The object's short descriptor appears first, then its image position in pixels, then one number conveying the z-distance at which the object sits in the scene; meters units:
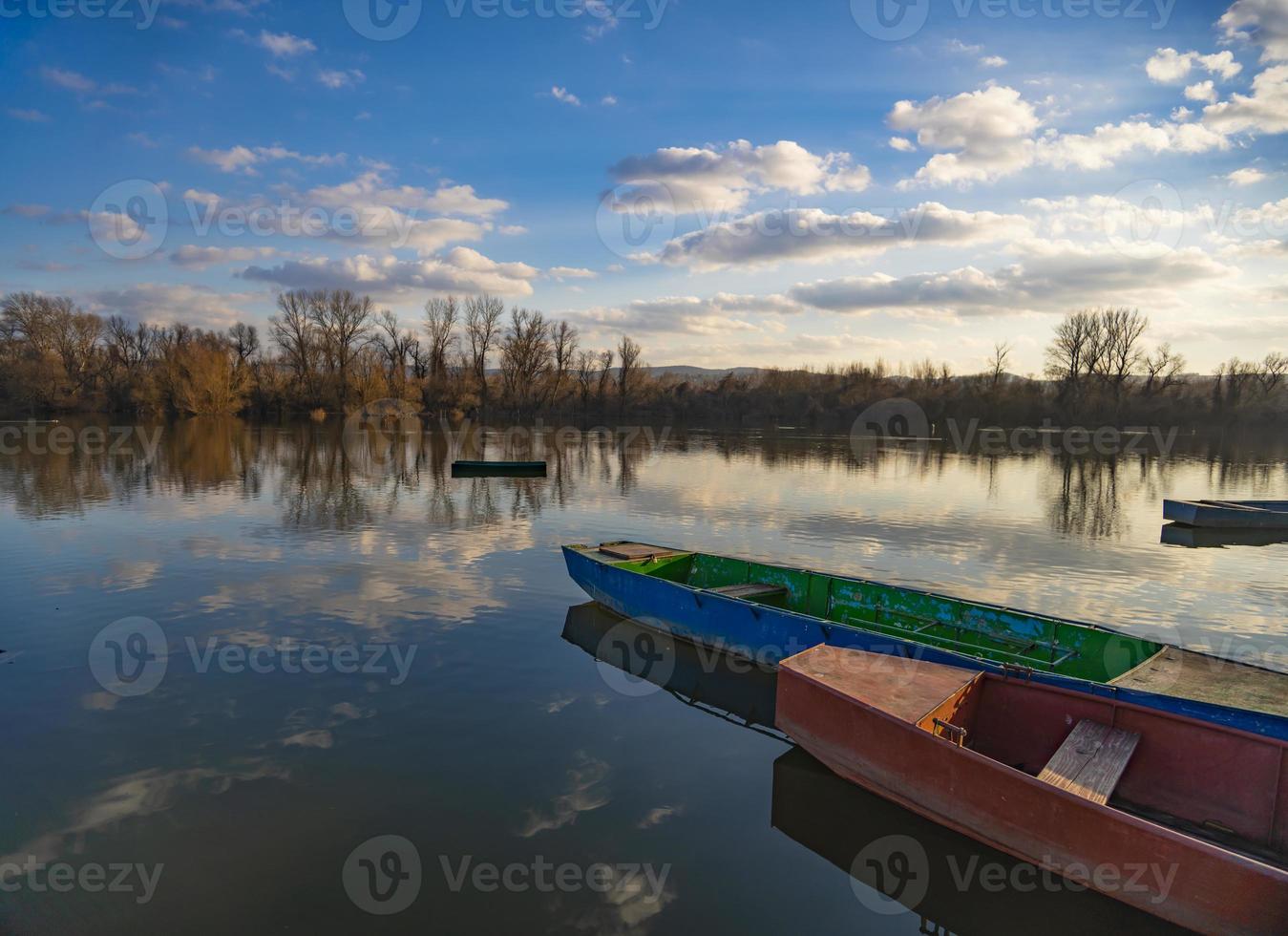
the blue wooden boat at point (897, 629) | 7.25
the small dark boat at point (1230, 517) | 22.34
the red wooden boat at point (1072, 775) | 5.05
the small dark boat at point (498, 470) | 30.89
